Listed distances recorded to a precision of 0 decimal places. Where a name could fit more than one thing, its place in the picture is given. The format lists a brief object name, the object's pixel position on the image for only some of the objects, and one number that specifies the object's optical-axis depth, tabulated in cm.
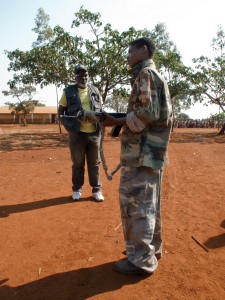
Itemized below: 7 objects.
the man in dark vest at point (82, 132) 479
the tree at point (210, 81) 2295
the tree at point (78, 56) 1569
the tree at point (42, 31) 2505
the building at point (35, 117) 4741
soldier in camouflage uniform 270
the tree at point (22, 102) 3716
